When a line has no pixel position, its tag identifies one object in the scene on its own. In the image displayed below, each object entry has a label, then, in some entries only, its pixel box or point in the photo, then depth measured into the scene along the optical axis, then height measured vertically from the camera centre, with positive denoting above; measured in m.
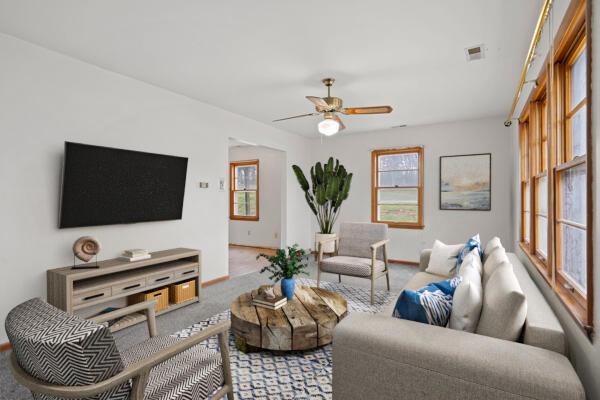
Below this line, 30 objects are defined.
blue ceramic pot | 2.75 -0.73
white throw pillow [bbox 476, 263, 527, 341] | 1.34 -0.47
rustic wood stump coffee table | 2.30 -0.90
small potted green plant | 2.71 -0.55
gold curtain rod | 1.44 +0.92
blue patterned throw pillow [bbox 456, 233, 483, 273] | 2.81 -0.40
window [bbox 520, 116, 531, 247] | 3.57 +0.29
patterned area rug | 1.99 -1.18
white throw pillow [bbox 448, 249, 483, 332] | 1.48 -0.49
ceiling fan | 3.37 +1.03
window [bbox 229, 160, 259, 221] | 7.76 +0.33
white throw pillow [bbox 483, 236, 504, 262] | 2.69 -0.37
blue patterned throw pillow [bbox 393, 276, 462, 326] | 1.50 -0.49
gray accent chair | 3.66 -0.64
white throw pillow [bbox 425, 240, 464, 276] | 3.14 -0.56
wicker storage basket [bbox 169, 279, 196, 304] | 3.47 -1.00
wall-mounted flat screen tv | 2.89 +0.17
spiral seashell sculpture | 2.88 -0.42
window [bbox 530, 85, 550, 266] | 2.76 +0.27
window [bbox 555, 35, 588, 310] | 1.60 +0.12
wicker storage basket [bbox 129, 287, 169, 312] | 3.24 -0.98
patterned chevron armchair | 1.10 -0.60
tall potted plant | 5.27 +0.29
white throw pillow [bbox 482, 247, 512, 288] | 2.01 -0.39
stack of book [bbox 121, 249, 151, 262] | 3.23 -0.54
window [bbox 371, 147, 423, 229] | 5.79 +0.32
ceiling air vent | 2.76 +1.38
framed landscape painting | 5.18 +0.39
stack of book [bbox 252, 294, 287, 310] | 2.59 -0.82
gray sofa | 1.08 -0.59
